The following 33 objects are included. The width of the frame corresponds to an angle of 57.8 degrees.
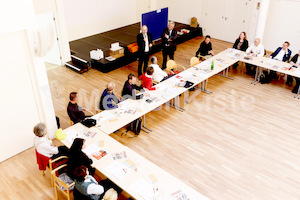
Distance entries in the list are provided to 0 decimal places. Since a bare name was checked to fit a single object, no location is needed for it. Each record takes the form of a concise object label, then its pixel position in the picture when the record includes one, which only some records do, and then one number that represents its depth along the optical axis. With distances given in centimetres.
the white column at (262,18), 1046
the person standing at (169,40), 984
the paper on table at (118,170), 479
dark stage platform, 1019
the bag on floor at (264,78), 943
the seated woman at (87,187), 420
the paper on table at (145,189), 441
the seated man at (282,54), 919
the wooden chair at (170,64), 893
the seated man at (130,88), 695
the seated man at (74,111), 622
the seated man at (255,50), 957
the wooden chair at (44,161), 525
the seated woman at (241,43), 992
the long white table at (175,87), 625
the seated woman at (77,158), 480
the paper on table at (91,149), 529
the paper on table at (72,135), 564
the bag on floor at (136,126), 696
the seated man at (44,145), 526
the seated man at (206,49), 991
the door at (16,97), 548
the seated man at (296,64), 877
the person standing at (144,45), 916
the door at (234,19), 1188
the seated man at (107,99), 668
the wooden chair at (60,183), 463
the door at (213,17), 1263
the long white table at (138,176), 446
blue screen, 1072
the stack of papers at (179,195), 438
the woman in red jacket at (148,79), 735
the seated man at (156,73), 809
